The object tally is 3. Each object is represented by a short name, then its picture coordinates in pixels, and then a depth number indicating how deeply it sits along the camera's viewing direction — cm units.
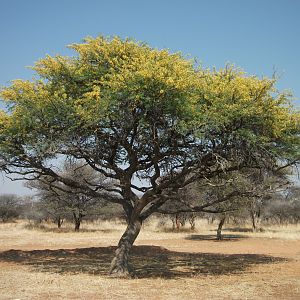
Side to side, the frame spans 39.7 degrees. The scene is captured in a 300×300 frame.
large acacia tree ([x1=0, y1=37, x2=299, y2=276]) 1192
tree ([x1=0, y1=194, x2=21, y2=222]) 6023
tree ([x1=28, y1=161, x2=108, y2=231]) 4062
